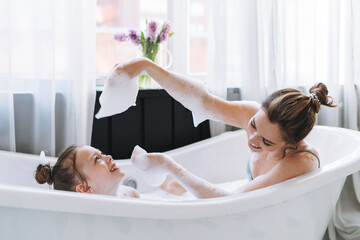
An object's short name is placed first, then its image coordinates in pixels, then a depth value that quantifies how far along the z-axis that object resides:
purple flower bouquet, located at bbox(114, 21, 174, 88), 2.04
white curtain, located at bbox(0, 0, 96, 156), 1.71
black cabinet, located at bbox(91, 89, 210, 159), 1.99
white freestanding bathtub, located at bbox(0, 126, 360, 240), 1.04
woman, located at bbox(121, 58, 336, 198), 1.26
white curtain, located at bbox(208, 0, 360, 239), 2.24
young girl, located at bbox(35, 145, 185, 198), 1.46
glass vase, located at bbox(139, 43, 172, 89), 2.06
